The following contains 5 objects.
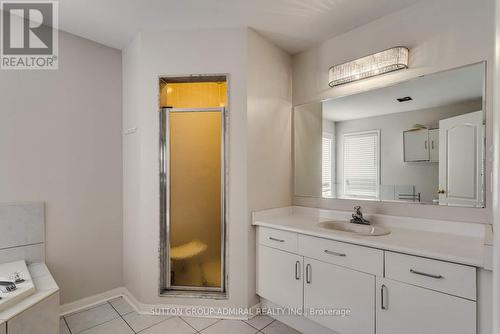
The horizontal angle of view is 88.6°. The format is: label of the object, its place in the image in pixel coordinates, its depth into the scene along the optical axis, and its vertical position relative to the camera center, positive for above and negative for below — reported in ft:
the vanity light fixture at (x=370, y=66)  6.24 +2.61
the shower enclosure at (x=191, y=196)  7.72 -0.97
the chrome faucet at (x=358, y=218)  6.66 -1.42
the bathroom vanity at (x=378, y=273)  4.19 -2.18
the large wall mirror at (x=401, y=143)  5.49 +0.55
